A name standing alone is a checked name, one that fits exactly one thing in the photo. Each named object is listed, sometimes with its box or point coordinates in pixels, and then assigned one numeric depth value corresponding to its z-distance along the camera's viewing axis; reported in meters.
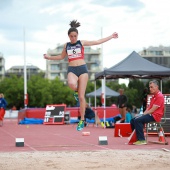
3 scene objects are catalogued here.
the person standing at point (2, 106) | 28.18
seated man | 12.50
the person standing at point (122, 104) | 24.79
